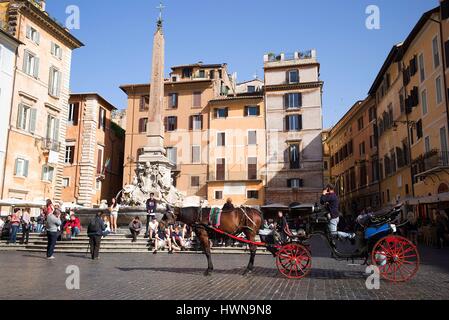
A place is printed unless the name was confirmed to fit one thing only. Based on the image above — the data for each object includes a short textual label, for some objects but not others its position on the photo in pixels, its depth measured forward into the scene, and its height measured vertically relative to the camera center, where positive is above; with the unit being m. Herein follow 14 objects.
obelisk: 21.00 +5.83
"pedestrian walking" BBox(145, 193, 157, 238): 16.80 +0.23
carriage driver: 8.59 +0.03
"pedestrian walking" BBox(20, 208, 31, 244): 17.25 -0.70
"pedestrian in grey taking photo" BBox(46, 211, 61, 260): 13.02 -0.59
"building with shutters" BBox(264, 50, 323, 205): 39.38 +8.97
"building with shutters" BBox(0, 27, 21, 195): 26.53 +9.09
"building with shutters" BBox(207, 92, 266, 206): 39.94 +6.73
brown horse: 9.69 -0.12
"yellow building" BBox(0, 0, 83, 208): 27.91 +8.38
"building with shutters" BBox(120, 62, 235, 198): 41.38 +9.47
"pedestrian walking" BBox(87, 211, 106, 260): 13.12 -0.64
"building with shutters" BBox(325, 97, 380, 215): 40.16 +6.69
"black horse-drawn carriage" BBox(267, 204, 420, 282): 8.02 -0.57
